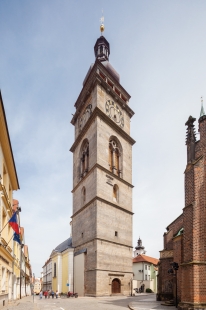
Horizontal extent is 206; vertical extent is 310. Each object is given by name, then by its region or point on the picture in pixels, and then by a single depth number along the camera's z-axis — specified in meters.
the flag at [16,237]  18.66
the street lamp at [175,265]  17.83
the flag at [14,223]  15.86
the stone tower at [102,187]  31.08
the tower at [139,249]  104.74
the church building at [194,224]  13.89
